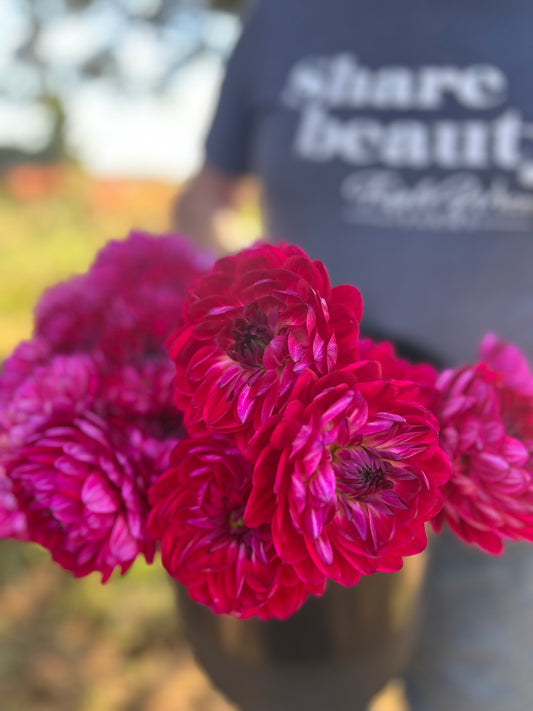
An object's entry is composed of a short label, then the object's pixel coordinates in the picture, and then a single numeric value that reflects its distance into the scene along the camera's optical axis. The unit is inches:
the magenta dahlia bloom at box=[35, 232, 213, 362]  16.3
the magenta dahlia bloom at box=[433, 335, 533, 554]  12.1
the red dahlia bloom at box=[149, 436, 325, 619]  11.7
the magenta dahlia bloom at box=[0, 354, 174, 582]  12.8
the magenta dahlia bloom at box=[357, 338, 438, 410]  11.9
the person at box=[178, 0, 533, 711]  26.2
